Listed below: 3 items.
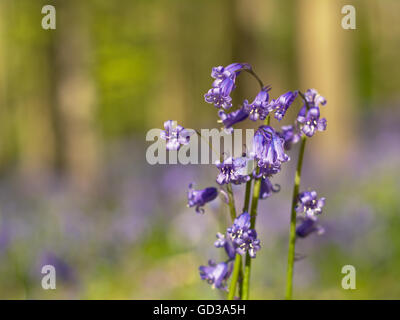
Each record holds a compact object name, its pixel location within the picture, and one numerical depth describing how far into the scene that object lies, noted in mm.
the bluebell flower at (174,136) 476
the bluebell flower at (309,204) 473
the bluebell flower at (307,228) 522
